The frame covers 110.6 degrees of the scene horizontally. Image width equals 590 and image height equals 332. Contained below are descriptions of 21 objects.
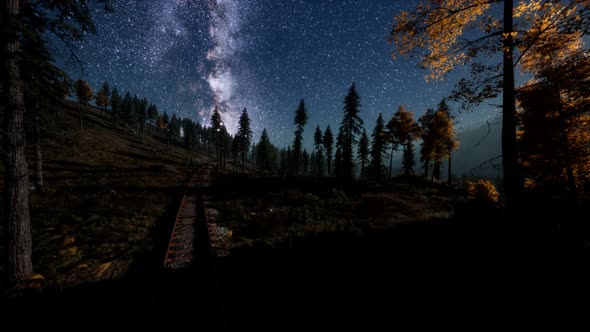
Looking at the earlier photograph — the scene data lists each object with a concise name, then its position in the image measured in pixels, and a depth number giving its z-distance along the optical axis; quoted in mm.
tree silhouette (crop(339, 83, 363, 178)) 32719
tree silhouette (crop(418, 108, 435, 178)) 28453
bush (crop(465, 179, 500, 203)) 26694
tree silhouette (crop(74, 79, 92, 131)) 64731
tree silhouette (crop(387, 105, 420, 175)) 30328
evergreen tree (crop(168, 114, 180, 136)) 80862
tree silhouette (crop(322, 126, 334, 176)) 51719
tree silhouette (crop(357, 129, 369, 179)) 47281
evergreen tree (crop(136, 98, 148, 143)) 77875
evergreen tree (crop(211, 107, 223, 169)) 48734
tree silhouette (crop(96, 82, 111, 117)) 80500
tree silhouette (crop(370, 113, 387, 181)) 40062
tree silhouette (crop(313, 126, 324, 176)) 53203
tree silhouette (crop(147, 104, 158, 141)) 80550
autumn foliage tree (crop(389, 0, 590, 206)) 4945
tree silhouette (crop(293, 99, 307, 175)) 41594
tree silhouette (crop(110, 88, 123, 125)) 79881
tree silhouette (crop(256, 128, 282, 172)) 59656
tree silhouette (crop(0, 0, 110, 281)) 5371
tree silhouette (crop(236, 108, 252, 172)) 48219
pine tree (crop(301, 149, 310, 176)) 81900
